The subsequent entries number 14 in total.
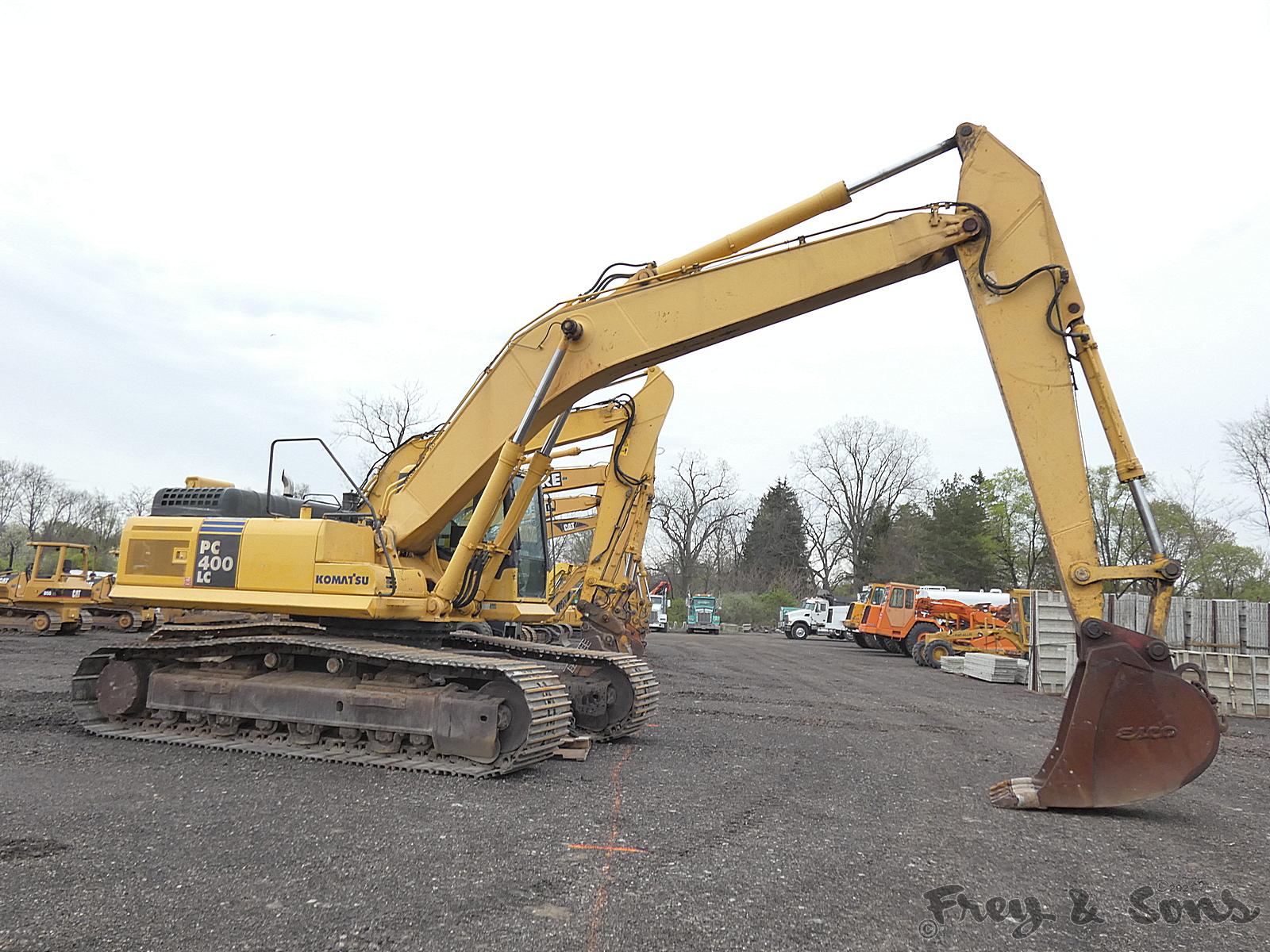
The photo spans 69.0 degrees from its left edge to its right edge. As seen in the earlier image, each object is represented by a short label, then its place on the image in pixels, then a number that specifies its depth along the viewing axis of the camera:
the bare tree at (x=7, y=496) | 70.50
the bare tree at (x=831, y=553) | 69.81
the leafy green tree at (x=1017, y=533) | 55.62
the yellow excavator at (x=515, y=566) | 6.23
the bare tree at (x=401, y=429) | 44.03
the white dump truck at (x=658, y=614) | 50.72
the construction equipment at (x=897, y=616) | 31.38
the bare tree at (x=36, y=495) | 71.50
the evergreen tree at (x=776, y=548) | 75.44
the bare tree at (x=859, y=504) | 68.31
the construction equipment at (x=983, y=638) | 25.86
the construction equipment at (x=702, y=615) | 51.31
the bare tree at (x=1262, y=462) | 40.19
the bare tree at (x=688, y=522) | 69.81
